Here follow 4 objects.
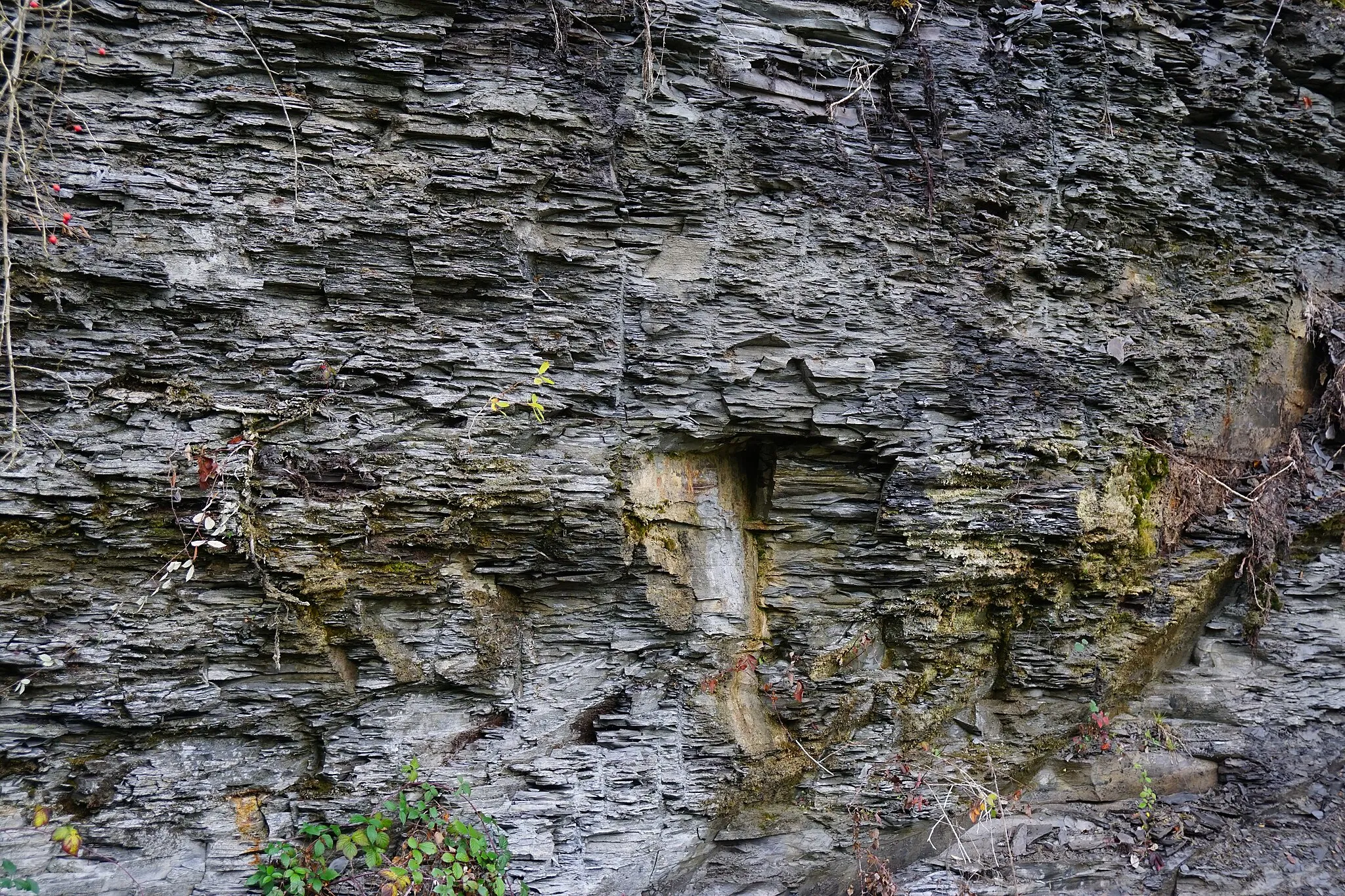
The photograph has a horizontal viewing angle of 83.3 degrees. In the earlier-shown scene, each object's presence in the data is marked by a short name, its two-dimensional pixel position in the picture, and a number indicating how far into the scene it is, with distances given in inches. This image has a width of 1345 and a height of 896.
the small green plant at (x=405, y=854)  128.3
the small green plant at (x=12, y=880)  115.4
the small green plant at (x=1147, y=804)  173.6
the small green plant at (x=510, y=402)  134.2
